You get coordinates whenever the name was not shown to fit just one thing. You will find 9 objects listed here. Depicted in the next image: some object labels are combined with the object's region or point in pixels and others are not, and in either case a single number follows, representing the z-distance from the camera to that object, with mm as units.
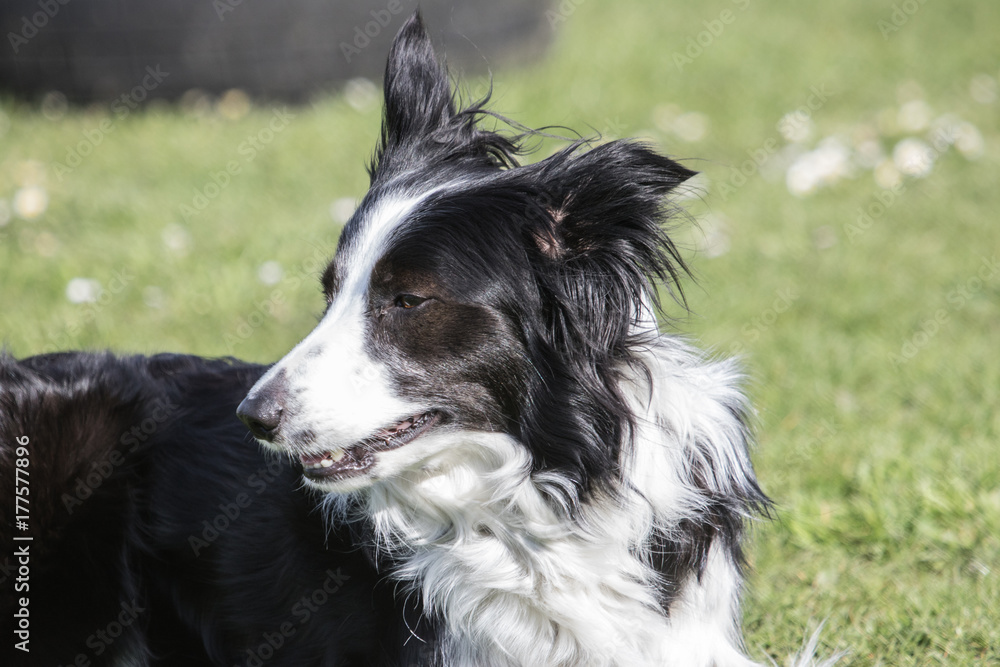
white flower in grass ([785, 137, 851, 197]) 13359
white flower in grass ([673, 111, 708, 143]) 15039
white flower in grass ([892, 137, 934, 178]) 13469
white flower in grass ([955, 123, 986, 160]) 13937
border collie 4766
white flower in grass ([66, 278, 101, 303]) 10690
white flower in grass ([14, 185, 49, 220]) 12477
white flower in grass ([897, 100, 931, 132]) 14516
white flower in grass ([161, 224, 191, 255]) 11922
